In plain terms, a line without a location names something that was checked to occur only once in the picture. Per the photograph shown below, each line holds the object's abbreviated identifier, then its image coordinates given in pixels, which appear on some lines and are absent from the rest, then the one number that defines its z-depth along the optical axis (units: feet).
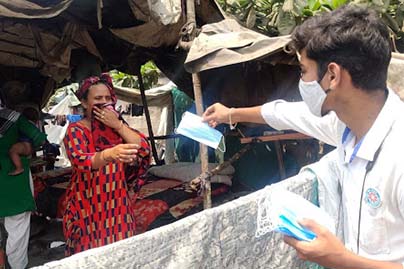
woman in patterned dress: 9.58
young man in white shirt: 4.19
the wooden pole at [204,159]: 12.37
